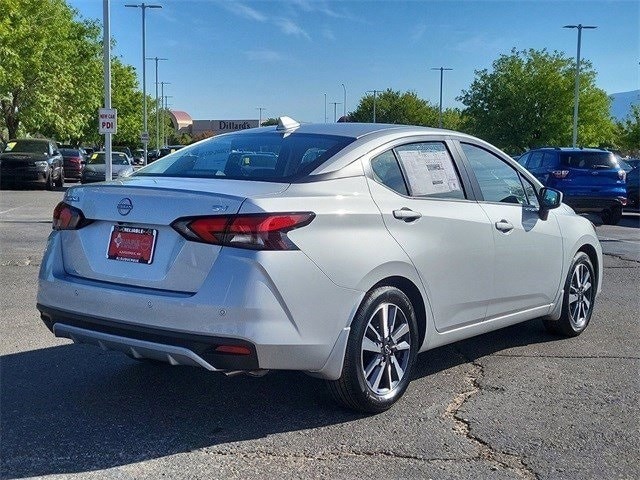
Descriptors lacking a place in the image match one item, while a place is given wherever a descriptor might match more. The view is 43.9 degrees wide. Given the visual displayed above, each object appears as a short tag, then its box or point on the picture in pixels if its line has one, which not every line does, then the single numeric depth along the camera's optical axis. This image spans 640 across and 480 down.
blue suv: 17.00
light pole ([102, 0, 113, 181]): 18.81
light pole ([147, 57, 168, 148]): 68.25
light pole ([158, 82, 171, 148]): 92.72
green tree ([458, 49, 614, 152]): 52.19
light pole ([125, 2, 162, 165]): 48.53
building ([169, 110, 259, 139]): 107.62
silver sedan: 3.84
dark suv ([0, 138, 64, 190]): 26.55
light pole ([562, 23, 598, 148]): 42.62
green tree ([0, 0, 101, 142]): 32.12
